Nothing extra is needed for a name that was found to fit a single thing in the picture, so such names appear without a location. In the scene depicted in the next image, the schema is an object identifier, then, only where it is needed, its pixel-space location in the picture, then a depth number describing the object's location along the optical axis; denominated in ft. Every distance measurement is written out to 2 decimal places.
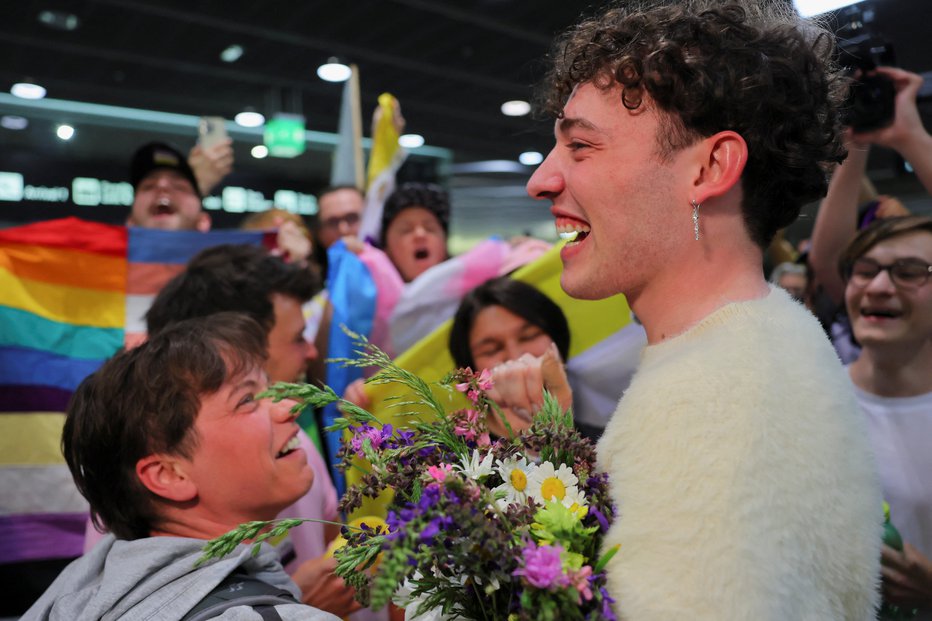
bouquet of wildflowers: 2.87
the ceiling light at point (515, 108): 32.88
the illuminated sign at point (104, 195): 25.89
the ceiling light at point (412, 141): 36.91
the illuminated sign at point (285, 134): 26.09
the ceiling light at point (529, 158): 41.04
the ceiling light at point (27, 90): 27.02
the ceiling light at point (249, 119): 32.01
